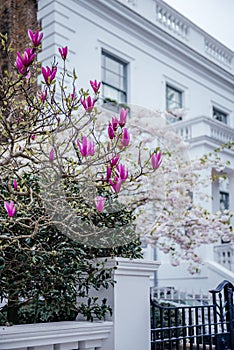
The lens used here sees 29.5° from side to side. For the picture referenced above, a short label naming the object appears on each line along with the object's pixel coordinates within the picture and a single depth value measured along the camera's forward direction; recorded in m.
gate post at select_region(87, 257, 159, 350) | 2.93
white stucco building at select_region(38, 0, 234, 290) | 9.47
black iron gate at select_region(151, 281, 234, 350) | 3.33
